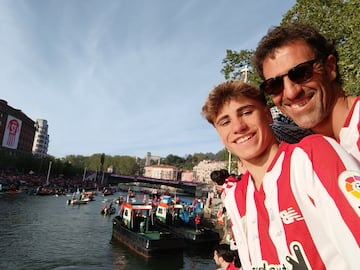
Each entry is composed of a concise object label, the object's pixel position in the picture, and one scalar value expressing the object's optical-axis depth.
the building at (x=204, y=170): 167.10
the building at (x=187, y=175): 175.35
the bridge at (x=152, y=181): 104.12
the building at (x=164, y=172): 182.55
